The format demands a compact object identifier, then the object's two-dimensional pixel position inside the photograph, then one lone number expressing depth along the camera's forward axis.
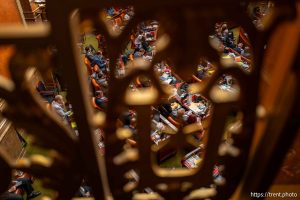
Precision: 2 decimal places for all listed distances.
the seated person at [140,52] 10.36
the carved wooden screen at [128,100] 0.99
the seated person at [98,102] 7.46
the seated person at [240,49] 10.61
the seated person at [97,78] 8.88
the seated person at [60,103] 7.59
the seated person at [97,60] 10.23
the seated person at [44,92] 9.00
